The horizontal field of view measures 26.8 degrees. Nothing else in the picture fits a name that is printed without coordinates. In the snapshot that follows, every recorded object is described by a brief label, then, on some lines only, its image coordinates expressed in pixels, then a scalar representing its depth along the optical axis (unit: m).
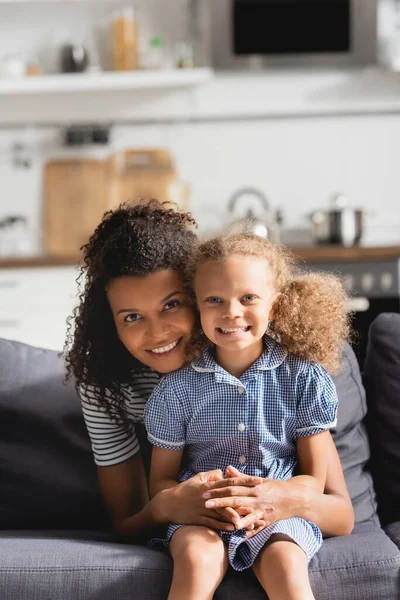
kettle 4.11
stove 3.87
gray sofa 1.77
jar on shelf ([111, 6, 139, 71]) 4.43
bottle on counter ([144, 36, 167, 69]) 4.43
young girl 1.54
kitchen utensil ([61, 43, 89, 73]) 4.39
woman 1.47
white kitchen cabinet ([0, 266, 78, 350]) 3.94
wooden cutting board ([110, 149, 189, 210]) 4.48
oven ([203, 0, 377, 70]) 4.45
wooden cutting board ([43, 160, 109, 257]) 4.48
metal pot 4.04
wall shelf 4.33
